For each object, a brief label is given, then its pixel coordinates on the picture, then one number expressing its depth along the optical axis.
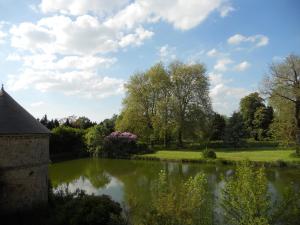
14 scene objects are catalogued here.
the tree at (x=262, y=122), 54.03
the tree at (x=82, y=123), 60.97
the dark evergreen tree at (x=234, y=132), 47.03
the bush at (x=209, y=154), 34.14
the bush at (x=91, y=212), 13.35
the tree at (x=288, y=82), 33.91
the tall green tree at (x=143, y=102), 47.19
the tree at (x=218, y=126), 56.38
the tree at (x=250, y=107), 57.84
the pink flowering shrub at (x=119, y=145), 42.88
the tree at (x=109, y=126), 47.22
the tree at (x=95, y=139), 43.94
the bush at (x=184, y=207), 9.79
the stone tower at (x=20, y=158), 15.24
